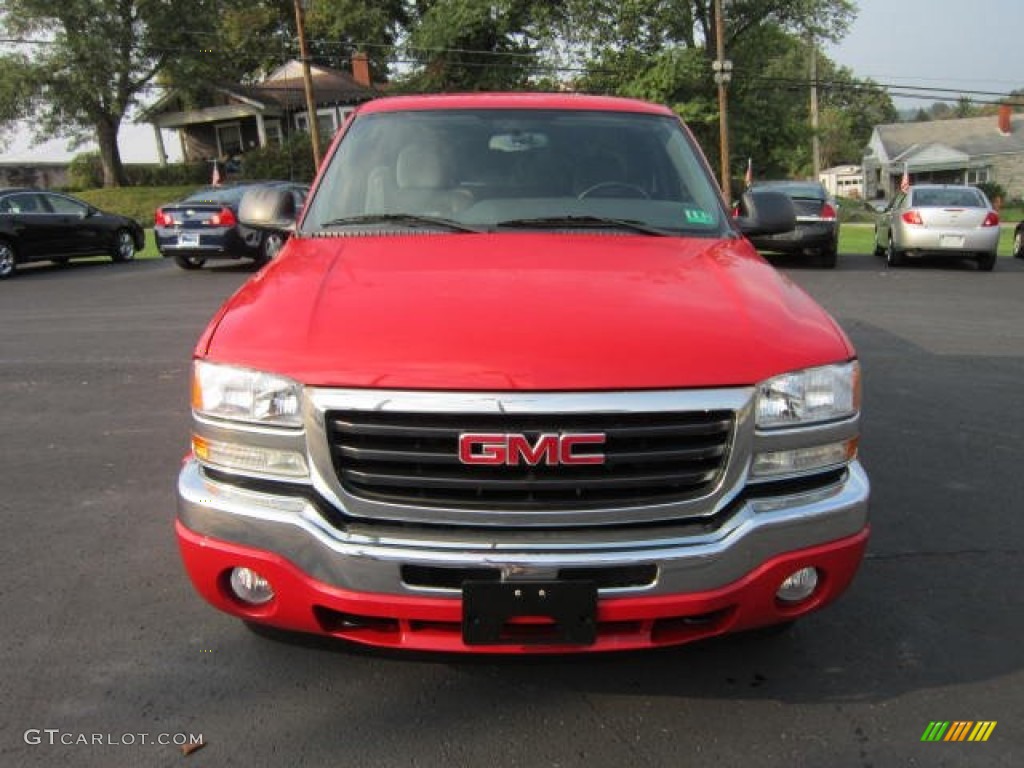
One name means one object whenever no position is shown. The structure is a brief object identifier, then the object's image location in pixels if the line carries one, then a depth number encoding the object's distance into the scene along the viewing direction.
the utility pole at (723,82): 29.09
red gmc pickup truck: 2.15
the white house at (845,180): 75.94
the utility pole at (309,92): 29.88
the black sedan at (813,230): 14.16
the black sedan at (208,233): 13.55
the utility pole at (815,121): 40.62
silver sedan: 14.15
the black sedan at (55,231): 14.30
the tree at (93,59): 33.47
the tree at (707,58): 35.25
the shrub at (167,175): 39.62
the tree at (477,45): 40.16
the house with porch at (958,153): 58.44
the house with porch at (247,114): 43.38
